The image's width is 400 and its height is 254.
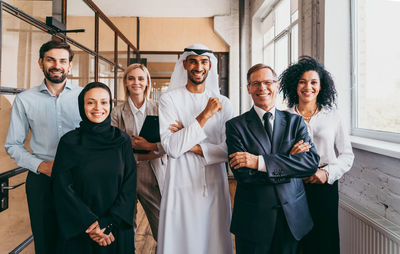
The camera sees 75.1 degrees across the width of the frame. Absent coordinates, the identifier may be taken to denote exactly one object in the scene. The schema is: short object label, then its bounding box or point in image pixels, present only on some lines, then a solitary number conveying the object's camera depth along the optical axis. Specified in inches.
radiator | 57.4
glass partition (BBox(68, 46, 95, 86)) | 114.8
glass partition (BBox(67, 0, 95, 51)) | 109.6
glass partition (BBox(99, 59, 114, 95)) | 152.5
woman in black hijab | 53.2
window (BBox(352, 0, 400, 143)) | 72.1
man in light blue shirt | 62.5
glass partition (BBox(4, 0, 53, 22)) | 74.0
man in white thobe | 64.9
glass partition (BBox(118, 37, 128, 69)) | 189.8
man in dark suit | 52.6
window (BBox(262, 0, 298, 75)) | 154.6
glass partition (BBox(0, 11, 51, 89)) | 68.7
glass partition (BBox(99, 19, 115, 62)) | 154.0
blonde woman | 87.7
